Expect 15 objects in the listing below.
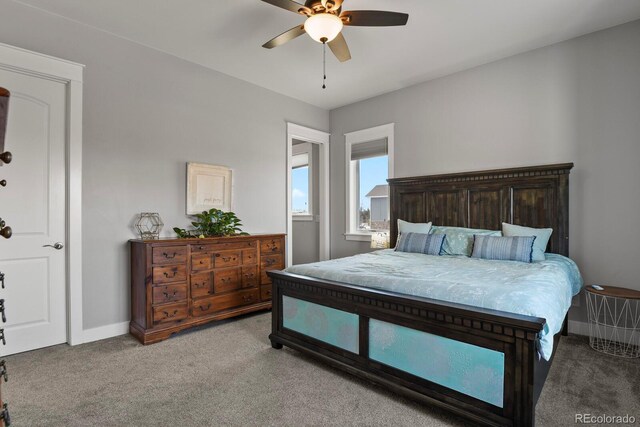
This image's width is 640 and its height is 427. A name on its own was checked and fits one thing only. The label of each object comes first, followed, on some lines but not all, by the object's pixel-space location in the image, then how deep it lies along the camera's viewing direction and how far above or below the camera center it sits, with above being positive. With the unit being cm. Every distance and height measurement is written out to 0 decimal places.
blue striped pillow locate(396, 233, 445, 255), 360 -34
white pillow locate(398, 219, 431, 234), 396 -17
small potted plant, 372 -13
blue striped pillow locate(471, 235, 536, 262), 304 -33
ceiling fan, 227 +138
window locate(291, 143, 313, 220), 629 +62
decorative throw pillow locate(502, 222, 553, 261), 304 -20
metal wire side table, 287 -102
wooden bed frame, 168 -58
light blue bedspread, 182 -45
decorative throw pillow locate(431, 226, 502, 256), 349 -29
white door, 277 +0
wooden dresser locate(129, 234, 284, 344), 306 -70
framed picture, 376 +30
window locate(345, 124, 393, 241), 509 +46
